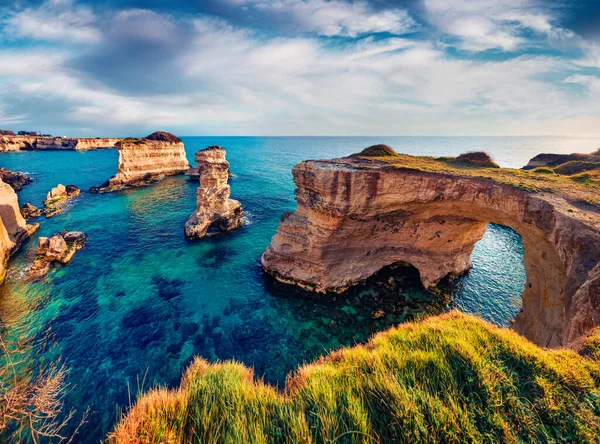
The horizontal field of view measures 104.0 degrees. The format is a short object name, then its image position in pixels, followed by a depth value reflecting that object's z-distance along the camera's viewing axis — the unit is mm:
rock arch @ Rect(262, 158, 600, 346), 9969
